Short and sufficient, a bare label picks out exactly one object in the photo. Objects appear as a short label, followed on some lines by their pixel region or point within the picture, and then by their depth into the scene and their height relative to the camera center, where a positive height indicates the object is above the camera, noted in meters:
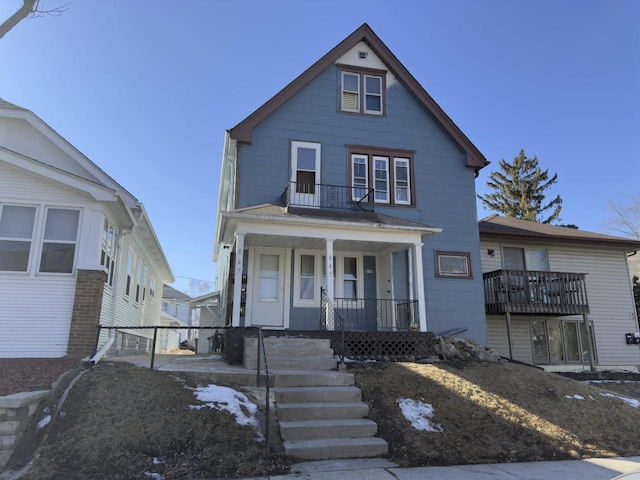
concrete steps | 5.65 -1.05
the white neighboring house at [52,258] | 7.83 +1.35
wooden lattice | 9.33 -0.20
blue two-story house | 11.13 +3.54
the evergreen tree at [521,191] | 35.19 +11.30
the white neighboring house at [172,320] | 29.45 +0.97
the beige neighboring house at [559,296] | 13.59 +1.21
